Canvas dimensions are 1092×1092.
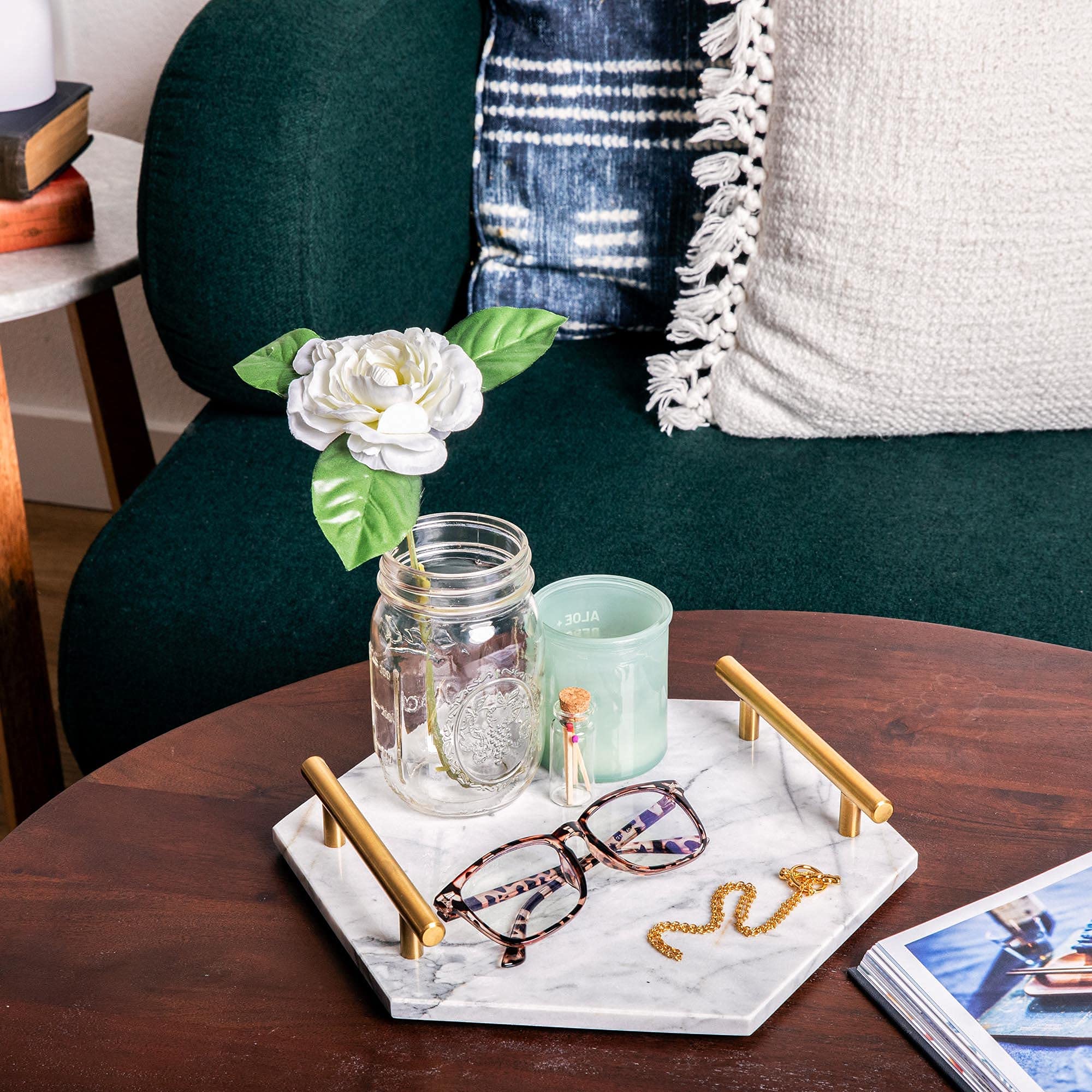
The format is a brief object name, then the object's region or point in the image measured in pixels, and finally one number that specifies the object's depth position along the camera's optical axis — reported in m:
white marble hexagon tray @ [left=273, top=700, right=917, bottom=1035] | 0.48
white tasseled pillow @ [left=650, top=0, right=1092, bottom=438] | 1.00
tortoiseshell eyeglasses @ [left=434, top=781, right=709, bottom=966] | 0.52
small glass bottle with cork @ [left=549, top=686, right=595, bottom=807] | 0.56
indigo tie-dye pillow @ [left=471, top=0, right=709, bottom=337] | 1.18
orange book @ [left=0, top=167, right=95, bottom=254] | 1.10
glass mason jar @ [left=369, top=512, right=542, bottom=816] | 0.54
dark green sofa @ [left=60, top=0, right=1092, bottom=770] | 0.93
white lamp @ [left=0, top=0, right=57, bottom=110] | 1.08
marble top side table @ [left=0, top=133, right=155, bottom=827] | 1.05
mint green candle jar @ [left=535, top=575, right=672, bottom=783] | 0.58
